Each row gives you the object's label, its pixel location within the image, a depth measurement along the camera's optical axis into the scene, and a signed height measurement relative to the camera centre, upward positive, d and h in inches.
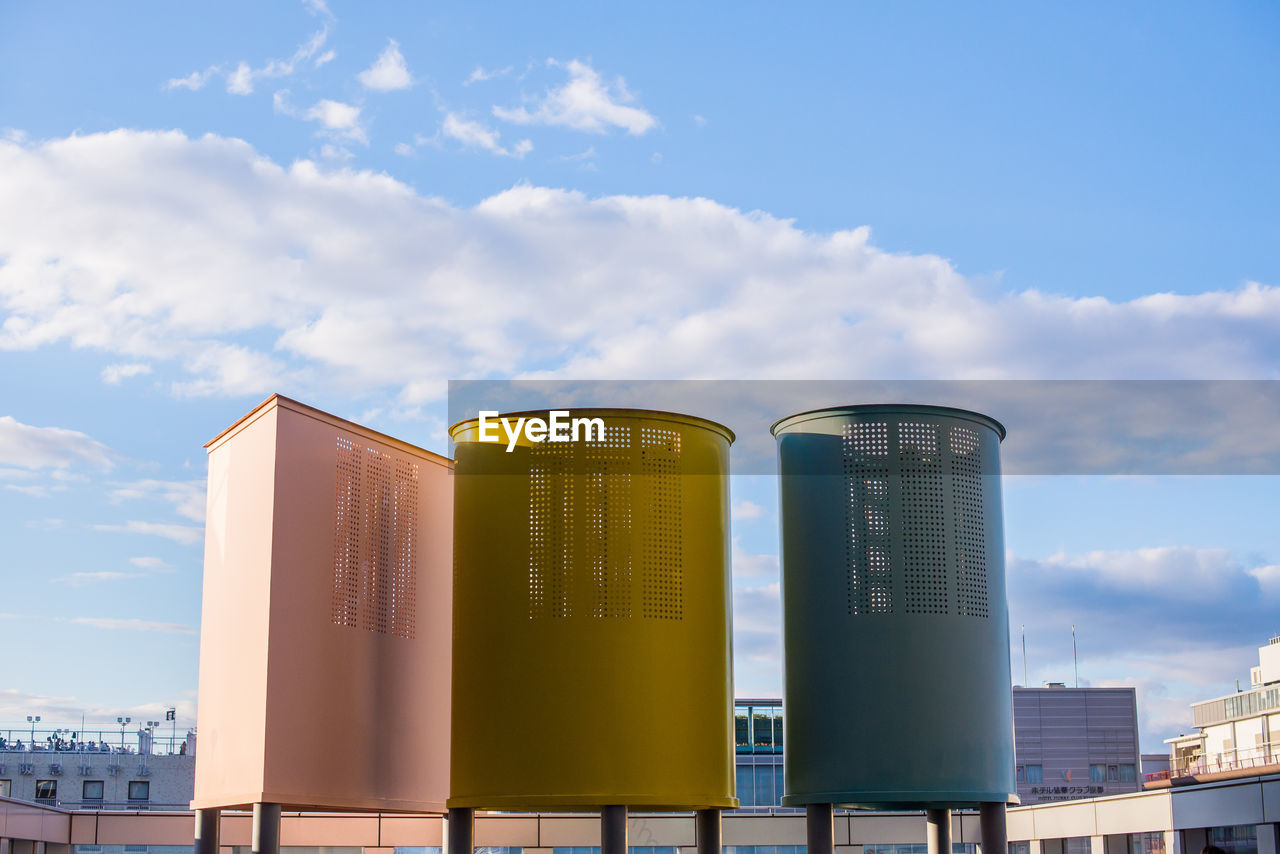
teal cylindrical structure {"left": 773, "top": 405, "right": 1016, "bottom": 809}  885.2 +48.4
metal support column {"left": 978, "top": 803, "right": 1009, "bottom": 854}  911.7 -97.2
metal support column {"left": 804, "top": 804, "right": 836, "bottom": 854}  910.4 -97.7
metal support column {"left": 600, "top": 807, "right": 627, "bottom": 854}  856.3 -92.9
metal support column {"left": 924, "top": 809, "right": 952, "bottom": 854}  999.6 -109.0
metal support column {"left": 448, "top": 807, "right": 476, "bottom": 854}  920.3 -98.7
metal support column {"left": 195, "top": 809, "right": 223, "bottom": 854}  877.8 -93.7
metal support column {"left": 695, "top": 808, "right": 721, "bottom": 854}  932.0 -102.9
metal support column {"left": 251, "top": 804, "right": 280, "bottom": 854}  800.3 -85.2
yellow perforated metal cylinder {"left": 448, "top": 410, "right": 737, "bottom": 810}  859.4 +39.1
